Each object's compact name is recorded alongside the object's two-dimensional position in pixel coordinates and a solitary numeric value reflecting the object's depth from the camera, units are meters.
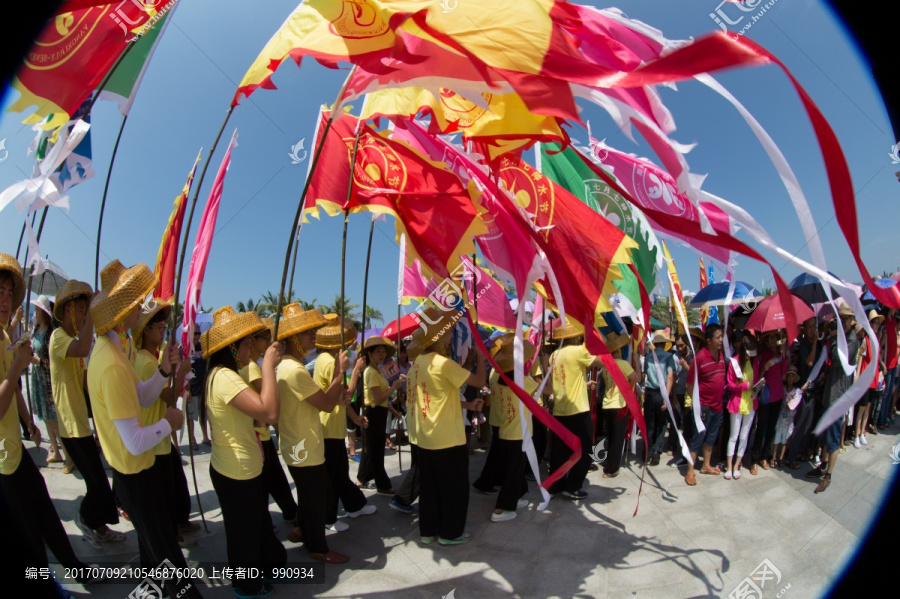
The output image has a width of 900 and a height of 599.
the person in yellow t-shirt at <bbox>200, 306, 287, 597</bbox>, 2.73
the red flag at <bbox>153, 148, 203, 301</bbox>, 3.58
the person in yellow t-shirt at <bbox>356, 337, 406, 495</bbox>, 4.95
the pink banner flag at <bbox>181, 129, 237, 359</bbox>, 3.14
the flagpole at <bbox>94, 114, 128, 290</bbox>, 3.58
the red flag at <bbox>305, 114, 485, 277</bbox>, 3.88
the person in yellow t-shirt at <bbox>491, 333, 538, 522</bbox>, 4.39
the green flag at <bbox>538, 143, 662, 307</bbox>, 5.01
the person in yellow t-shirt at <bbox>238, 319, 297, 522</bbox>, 3.20
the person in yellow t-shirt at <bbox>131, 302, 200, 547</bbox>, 3.17
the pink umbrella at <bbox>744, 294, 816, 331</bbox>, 5.08
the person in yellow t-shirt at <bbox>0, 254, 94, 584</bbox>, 2.47
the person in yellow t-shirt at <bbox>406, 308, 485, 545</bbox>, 3.72
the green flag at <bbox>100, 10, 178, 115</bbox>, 3.26
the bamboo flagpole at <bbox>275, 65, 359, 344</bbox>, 2.95
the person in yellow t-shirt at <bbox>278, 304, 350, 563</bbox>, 3.30
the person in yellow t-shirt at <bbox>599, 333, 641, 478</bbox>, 5.40
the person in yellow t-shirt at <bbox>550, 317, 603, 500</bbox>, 4.83
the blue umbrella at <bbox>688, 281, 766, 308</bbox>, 6.16
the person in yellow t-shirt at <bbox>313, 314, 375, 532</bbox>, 4.00
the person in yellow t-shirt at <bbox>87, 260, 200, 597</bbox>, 2.49
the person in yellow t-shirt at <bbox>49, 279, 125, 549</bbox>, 3.33
